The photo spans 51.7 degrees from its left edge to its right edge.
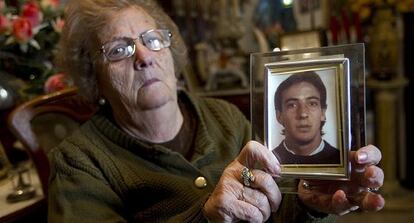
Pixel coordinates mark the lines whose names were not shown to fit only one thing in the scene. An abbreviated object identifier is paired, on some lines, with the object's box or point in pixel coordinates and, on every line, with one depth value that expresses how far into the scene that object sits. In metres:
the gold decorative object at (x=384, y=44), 2.55
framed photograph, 0.69
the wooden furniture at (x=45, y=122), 1.19
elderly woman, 0.98
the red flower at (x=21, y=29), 1.44
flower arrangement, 1.47
